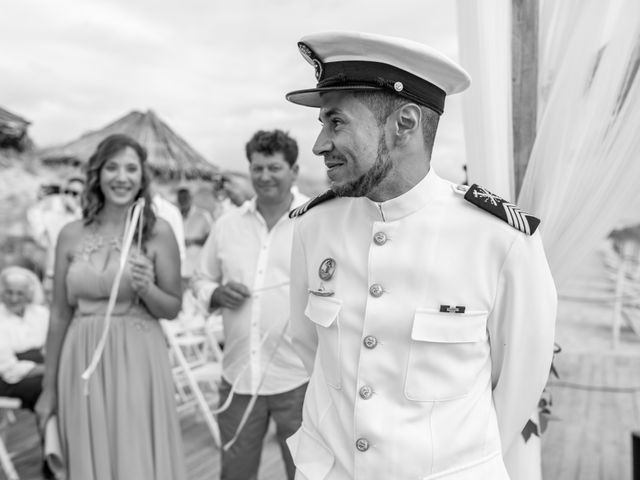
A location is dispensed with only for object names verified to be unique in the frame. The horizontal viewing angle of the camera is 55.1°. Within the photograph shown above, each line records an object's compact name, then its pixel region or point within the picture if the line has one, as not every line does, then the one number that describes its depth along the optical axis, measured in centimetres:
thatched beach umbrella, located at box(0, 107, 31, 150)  621
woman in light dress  233
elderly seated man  408
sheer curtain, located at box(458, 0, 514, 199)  169
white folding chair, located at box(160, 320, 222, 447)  406
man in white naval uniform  126
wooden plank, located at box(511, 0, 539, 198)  171
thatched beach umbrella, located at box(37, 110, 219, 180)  616
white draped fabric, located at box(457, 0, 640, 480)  159
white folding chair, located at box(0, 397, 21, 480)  326
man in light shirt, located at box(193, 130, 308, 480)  251
